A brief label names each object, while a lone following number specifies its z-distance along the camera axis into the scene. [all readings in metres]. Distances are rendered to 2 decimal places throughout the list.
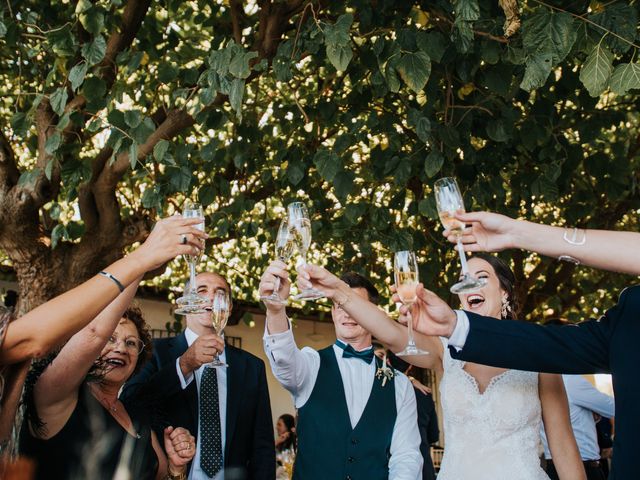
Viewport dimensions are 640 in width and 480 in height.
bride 3.03
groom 3.54
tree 4.04
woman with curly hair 2.62
